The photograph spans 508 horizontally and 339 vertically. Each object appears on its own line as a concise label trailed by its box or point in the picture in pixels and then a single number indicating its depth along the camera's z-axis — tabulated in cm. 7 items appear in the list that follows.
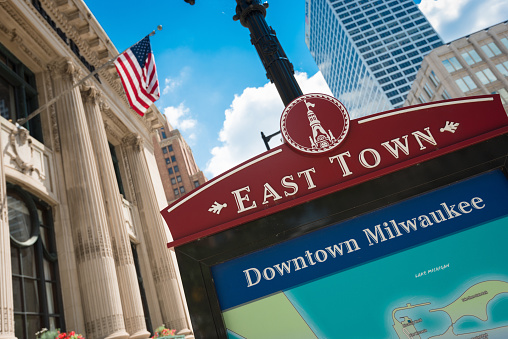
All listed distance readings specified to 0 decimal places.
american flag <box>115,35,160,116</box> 1214
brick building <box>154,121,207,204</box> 9350
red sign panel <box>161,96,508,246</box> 251
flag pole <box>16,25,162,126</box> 1089
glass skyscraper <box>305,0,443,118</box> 12650
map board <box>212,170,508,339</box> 230
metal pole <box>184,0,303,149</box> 455
